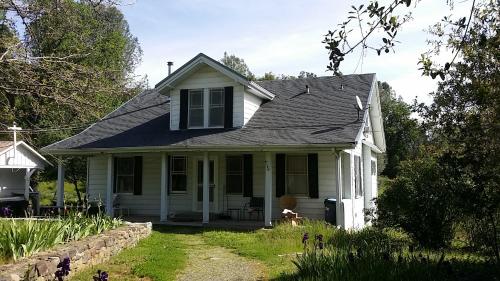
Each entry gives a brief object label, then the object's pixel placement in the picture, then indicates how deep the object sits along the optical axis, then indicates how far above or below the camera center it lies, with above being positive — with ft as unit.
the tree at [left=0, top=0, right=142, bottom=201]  23.88 +5.87
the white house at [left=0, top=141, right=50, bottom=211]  66.08 +2.27
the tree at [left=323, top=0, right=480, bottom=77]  15.14 +4.83
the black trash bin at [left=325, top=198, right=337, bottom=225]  52.16 -2.85
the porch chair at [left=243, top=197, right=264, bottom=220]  57.11 -2.44
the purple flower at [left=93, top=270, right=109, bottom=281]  16.92 -3.17
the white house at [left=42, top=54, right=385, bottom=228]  53.42 +4.16
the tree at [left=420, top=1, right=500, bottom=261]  23.20 +3.37
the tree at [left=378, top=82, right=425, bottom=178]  152.46 +15.39
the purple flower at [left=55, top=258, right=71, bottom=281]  17.92 -3.13
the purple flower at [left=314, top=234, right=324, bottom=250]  26.57 -3.14
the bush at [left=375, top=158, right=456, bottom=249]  40.28 -1.78
